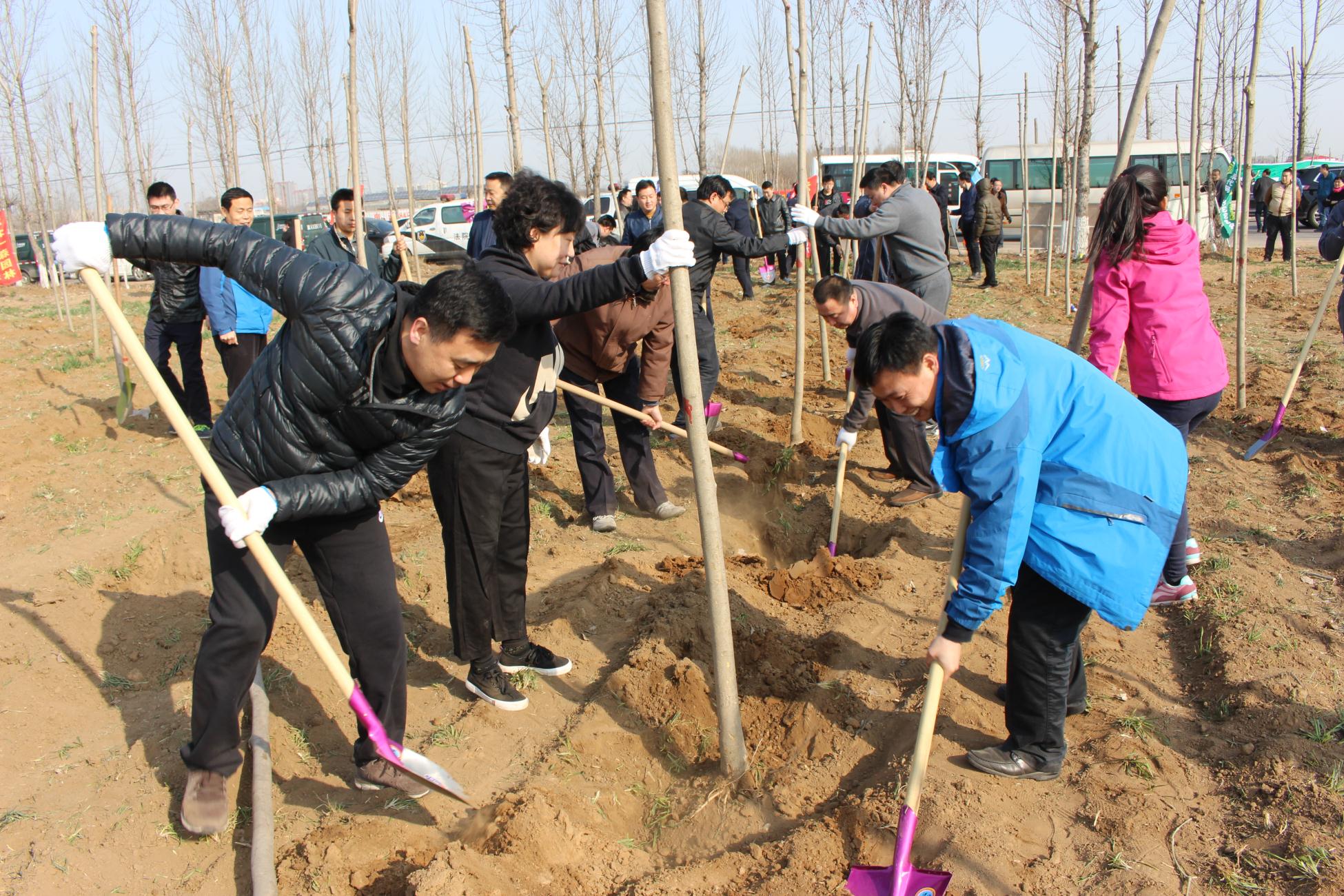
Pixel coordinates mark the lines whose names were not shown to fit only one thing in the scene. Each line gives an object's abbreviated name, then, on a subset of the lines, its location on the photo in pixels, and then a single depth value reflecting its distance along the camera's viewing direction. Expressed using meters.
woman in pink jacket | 3.81
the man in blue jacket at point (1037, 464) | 2.38
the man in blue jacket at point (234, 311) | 6.28
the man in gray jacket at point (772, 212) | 14.79
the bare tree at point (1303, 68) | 11.28
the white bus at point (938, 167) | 19.86
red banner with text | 16.03
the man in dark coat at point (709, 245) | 6.42
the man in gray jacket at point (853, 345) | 4.77
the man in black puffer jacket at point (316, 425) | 2.45
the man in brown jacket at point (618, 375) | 4.65
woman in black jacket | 3.17
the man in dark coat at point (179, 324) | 6.75
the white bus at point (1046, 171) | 18.89
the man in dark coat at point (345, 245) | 6.30
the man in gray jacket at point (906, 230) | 5.86
